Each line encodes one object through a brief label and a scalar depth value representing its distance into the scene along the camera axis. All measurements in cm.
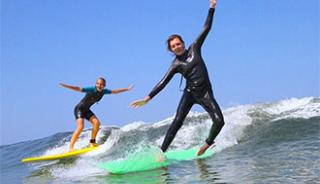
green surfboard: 729
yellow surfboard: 1102
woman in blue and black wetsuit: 1109
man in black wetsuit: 725
